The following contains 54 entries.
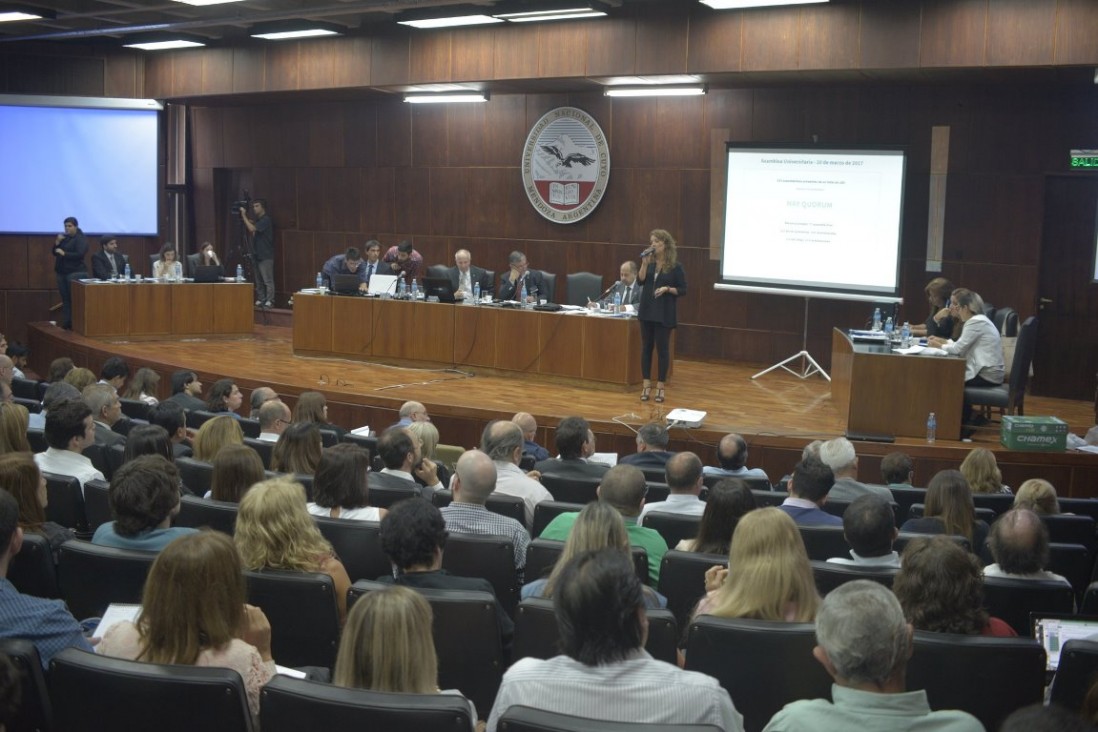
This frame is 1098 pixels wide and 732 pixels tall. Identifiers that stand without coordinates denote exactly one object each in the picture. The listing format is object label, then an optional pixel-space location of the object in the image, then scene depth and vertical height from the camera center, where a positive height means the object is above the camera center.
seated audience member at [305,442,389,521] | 4.12 -0.92
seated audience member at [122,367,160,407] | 7.34 -1.03
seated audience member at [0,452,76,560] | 3.64 -0.87
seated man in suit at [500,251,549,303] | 10.70 -0.36
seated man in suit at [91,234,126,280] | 12.38 -0.34
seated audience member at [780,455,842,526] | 4.50 -0.99
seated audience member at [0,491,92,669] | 2.69 -0.96
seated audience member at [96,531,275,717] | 2.52 -0.86
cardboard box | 7.49 -1.17
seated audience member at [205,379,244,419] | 6.83 -1.01
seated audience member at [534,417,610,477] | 5.59 -1.07
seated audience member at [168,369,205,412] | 7.26 -1.06
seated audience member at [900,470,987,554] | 4.34 -1.00
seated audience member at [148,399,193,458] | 5.76 -0.98
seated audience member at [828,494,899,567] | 3.62 -0.90
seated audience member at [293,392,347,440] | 6.24 -0.96
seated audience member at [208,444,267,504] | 4.21 -0.91
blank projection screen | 13.86 +0.85
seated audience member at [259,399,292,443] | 6.20 -1.03
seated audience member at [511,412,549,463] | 6.34 -1.10
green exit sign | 9.60 +0.89
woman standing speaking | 8.89 -0.41
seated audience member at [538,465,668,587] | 4.06 -0.93
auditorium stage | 7.66 -1.27
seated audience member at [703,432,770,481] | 5.69 -1.06
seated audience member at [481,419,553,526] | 4.91 -1.00
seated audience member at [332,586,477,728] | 2.22 -0.82
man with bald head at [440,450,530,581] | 4.04 -0.98
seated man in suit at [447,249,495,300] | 10.80 -0.37
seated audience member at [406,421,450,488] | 5.59 -1.02
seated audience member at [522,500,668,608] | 3.14 -0.82
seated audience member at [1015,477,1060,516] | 4.84 -1.03
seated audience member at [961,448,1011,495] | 5.51 -1.06
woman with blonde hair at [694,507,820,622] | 2.91 -0.85
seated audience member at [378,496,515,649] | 3.16 -0.88
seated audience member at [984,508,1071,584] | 3.61 -0.93
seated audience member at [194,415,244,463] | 5.16 -0.94
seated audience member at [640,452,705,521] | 4.59 -0.98
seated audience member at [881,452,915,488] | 5.77 -1.11
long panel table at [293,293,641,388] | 9.55 -0.89
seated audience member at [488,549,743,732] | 2.25 -0.88
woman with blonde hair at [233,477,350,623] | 3.29 -0.89
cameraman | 14.48 -0.19
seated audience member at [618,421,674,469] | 5.98 -1.11
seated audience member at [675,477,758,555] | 3.71 -0.88
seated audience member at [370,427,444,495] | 4.87 -0.99
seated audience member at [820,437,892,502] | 5.49 -1.01
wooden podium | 7.71 -0.96
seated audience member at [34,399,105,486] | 4.80 -0.93
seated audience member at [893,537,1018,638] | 2.90 -0.88
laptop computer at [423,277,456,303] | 10.52 -0.44
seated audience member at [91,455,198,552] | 3.47 -0.85
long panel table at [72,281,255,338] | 12.02 -0.86
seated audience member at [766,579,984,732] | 2.16 -0.84
